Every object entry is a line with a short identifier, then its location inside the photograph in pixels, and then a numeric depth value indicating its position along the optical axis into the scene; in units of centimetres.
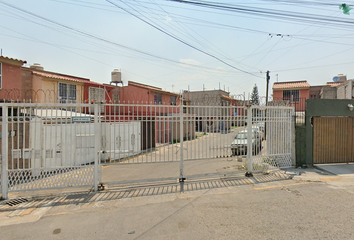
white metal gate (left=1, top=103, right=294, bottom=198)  492
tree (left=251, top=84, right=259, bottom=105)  6789
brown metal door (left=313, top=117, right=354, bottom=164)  777
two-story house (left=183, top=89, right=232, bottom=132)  3597
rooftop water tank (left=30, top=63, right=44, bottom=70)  1652
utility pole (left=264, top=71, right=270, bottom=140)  711
